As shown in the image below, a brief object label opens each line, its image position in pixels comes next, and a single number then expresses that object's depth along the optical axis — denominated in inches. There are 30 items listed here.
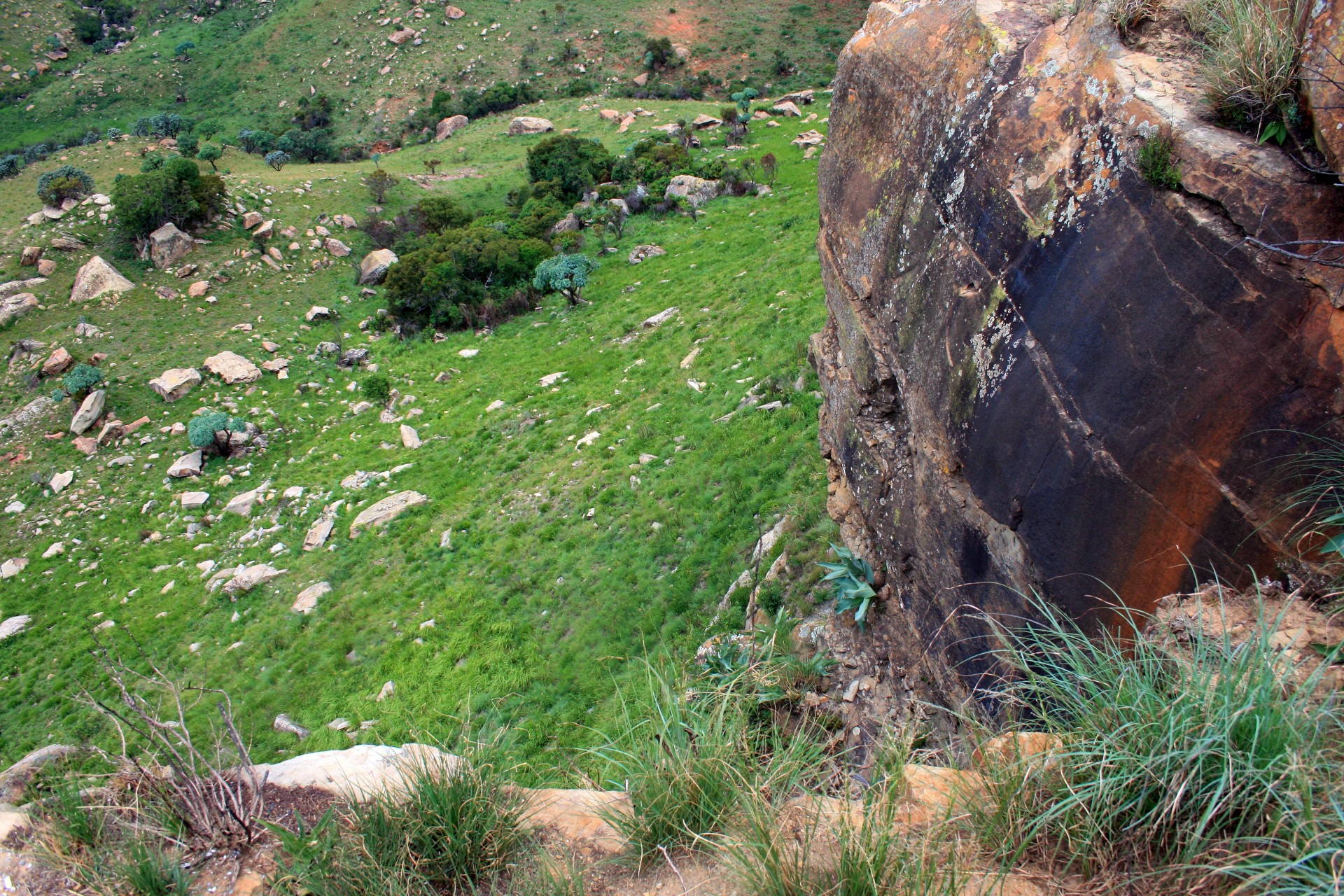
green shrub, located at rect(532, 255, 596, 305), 1001.5
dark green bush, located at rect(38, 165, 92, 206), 1151.6
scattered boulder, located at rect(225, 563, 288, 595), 579.8
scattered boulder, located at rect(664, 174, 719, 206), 1240.8
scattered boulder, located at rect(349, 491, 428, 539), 628.1
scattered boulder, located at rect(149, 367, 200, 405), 852.6
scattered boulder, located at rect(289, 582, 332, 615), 550.6
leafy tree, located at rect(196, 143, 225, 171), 1430.9
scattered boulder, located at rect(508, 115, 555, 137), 1811.0
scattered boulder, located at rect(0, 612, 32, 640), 582.6
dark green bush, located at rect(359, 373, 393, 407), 850.8
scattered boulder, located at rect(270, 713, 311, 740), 441.7
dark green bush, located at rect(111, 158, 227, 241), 1073.5
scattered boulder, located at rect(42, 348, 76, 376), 881.5
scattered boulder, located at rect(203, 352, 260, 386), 889.5
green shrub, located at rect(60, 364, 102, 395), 840.3
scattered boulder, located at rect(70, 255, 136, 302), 1013.8
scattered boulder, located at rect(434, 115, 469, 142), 1973.4
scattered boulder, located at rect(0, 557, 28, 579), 648.4
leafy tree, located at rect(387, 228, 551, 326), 1027.3
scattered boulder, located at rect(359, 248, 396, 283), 1157.1
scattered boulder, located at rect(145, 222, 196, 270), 1078.4
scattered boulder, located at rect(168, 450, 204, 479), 742.5
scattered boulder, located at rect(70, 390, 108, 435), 810.8
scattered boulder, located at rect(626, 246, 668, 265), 1085.1
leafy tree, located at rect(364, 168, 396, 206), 1375.5
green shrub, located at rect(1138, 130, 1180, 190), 147.4
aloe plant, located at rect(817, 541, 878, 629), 295.7
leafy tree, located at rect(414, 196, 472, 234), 1307.8
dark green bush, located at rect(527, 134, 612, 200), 1380.4
